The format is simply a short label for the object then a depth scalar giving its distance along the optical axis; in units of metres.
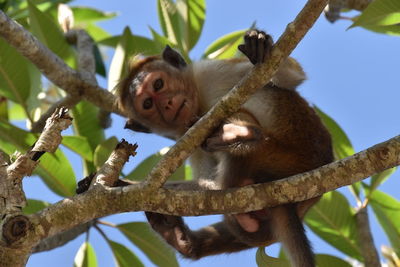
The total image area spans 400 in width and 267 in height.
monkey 8.28
